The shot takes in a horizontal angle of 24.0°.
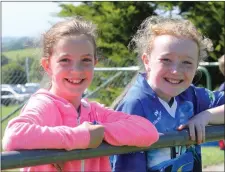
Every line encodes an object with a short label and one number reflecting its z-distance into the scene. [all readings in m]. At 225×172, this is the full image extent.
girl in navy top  2.13
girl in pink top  1.54
